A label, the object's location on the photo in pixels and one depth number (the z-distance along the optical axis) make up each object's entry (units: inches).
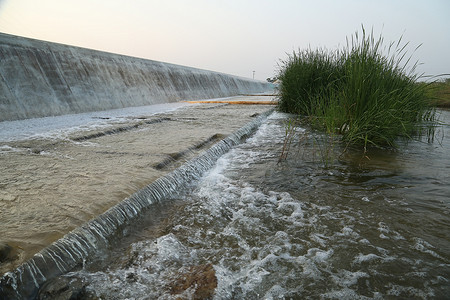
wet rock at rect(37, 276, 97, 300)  42.4
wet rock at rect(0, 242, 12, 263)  43.6
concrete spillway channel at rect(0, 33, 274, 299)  49.0
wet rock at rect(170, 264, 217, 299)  46.5
